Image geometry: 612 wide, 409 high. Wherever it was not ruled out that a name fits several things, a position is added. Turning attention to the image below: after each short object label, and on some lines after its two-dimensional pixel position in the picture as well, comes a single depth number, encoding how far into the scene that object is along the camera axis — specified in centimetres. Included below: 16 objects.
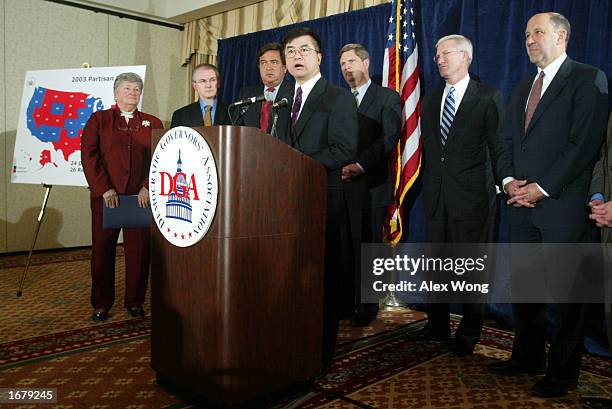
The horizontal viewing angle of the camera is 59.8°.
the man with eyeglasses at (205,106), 347
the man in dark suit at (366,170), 343
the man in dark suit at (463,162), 283
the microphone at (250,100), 187
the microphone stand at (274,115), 196
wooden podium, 174
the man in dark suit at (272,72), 374
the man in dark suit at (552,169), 222
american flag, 369
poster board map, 388
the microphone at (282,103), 193
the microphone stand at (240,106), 190
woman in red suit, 326
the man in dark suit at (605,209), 205
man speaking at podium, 224
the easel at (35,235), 383
